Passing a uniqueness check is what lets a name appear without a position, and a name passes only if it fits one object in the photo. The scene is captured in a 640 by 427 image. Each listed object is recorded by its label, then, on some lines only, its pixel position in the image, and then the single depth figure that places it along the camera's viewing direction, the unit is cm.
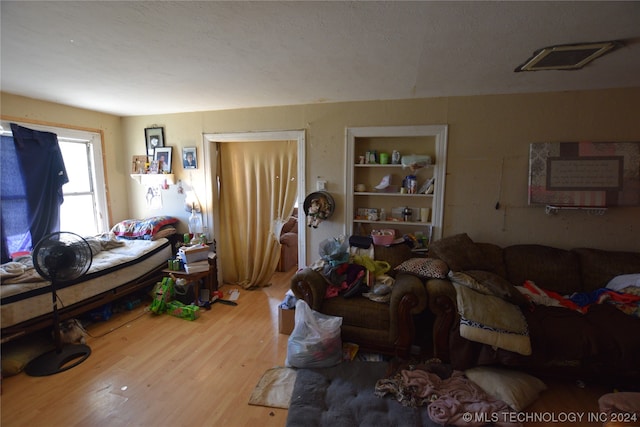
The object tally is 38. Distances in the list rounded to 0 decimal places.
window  321
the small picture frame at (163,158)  357
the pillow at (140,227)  342
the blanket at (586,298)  207
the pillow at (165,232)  342
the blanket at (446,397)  166
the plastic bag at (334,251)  261
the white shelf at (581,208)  253
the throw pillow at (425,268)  232
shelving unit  281
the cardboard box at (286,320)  262
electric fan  212
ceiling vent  163
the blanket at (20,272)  217
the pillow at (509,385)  178
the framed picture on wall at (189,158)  349
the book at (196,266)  310
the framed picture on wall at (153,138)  359
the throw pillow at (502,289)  209
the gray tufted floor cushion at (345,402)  168
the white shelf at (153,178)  362
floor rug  184
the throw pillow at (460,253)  248
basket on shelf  281
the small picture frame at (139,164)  370
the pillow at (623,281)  216
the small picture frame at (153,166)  364
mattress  209
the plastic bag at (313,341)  212
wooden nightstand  310
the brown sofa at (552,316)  183
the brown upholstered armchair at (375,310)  216
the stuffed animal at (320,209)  305
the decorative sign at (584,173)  246
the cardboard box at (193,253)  310
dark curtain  269
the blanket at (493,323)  184
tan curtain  341
